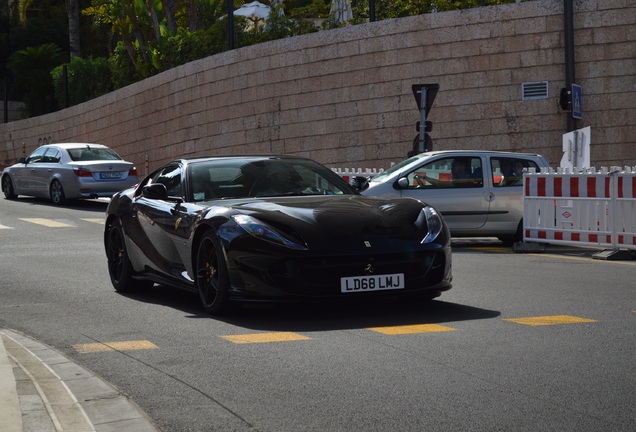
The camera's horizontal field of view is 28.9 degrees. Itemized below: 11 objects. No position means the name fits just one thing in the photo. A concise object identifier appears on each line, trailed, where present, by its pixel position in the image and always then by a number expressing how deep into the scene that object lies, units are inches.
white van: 677.9
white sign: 754.2
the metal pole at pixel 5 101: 2650.1
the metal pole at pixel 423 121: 932.6
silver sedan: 1036.5
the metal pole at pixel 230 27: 1445.6
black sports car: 338.6
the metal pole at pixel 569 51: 1072.6
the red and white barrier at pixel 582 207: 604.1
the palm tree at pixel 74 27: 2451.2
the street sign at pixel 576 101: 976.9
